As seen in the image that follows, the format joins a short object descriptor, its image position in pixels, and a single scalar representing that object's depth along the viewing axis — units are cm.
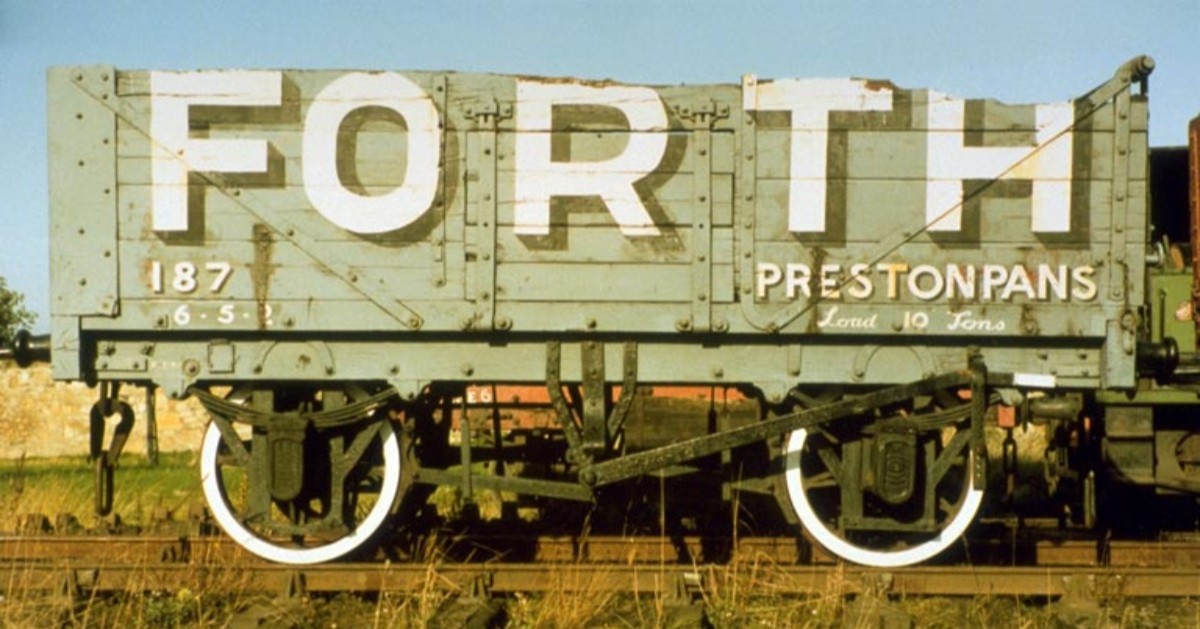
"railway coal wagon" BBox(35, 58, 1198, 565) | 612
